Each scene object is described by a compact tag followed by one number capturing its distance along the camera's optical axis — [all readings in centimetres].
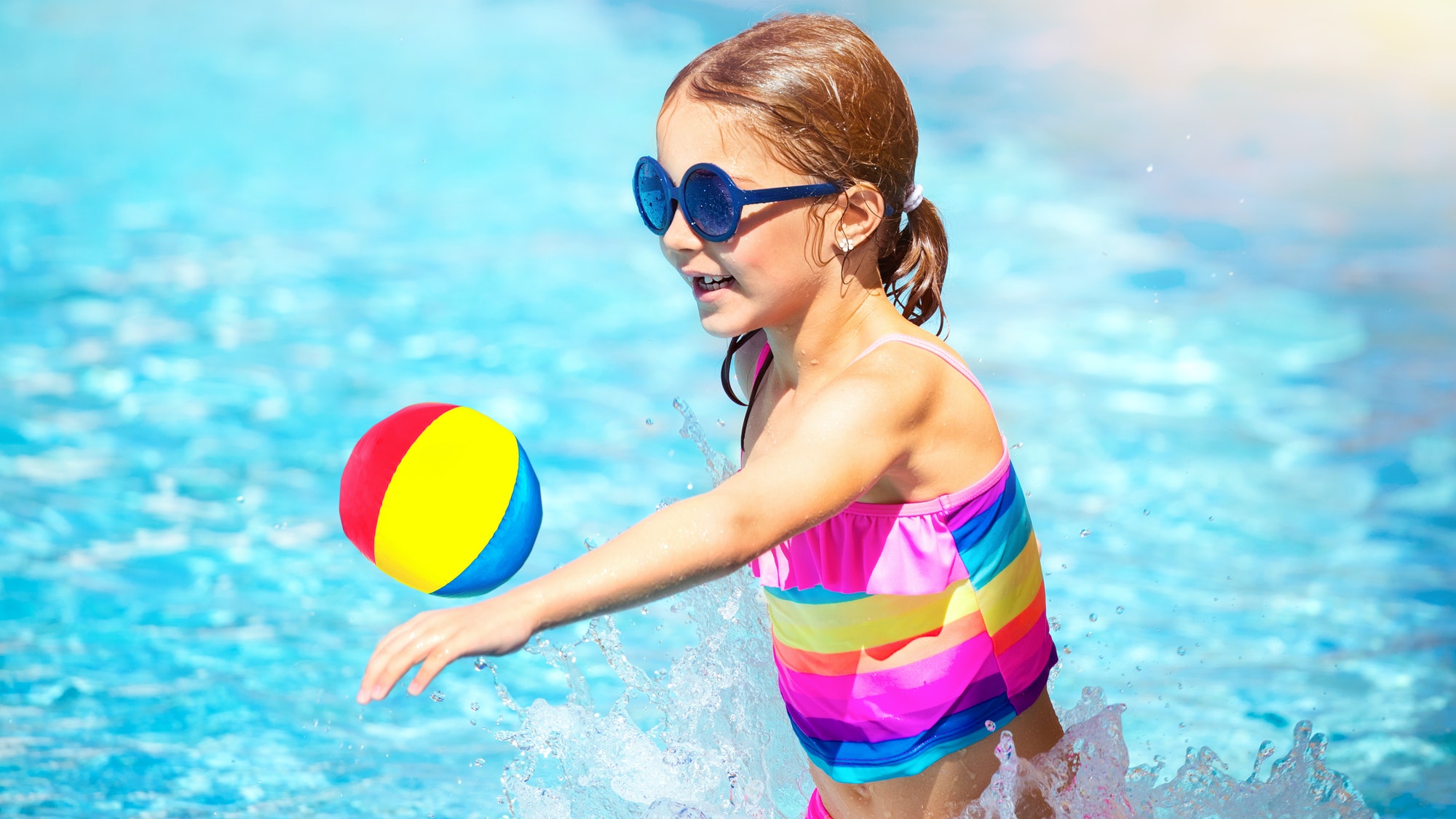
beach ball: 474
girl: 417
